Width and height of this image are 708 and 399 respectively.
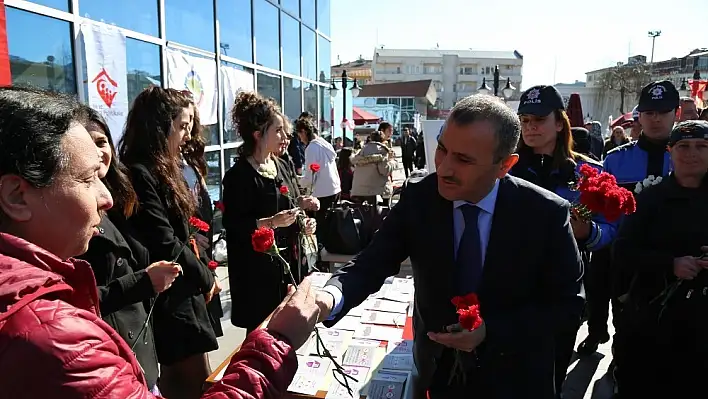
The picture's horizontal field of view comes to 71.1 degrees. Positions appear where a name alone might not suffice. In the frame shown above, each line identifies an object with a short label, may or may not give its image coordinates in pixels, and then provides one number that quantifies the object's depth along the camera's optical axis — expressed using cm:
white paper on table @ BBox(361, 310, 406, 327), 267
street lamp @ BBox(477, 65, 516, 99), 1520
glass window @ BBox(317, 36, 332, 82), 1609
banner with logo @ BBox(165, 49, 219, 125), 677
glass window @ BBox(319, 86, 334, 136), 1653
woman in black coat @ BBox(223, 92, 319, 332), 335
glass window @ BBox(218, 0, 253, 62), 866
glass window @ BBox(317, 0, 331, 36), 1562
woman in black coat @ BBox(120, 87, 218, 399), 243
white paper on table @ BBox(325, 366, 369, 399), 199
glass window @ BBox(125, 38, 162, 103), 587
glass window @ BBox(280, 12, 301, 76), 1212
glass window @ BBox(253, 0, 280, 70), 1028
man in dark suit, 168
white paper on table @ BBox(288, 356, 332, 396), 204
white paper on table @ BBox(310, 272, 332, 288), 313
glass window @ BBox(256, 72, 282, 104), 1045
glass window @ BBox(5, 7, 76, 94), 420
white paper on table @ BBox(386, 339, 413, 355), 235
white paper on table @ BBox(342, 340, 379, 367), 225
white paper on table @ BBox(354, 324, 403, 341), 250
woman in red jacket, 83
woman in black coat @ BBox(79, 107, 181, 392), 197
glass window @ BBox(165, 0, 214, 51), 695
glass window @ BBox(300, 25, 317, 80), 1406
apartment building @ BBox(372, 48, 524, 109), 7638
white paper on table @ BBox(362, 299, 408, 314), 285
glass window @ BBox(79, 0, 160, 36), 521
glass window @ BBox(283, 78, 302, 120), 1222
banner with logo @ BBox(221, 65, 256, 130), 845
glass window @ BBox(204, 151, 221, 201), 825
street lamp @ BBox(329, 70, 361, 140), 1722
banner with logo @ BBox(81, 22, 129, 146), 493
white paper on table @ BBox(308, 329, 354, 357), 235
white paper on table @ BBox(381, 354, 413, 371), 220
